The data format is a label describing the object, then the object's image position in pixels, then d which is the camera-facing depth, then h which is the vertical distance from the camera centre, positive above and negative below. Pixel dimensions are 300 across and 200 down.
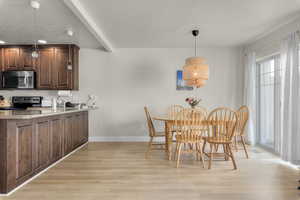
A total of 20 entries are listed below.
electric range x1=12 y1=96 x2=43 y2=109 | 4.91 -0.05
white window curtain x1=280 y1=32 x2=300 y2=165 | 3.03 -0.03
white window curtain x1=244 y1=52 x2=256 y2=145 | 4.42 +0.08
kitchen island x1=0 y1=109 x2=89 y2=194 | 2.16 -0.61
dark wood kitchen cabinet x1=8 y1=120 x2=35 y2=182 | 2.26 -0.62
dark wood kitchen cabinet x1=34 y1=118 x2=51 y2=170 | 2.68 -0.63
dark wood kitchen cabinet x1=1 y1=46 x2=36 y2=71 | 4.73 +0.97
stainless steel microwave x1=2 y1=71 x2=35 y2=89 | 4.63 +0.47
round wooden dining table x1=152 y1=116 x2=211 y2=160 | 3.27 -0.60
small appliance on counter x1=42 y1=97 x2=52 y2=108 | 4.85 -0.10
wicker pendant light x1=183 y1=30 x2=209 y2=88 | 3.39 +0.50
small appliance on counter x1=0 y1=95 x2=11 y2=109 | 3.00 -0.06
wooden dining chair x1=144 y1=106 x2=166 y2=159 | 3.59 -0.59
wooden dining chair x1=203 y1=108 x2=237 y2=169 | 2.98 -0.55
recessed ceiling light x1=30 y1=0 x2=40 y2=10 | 2.61 +1.28
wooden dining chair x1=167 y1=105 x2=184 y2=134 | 3.72 -0.26
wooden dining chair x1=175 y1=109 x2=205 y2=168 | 3.05 -0.40
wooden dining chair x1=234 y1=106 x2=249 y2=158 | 3.57 -0.41
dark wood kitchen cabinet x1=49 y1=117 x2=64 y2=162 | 3.07 -0.63
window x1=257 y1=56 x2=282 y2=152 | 3.84 -0.03
